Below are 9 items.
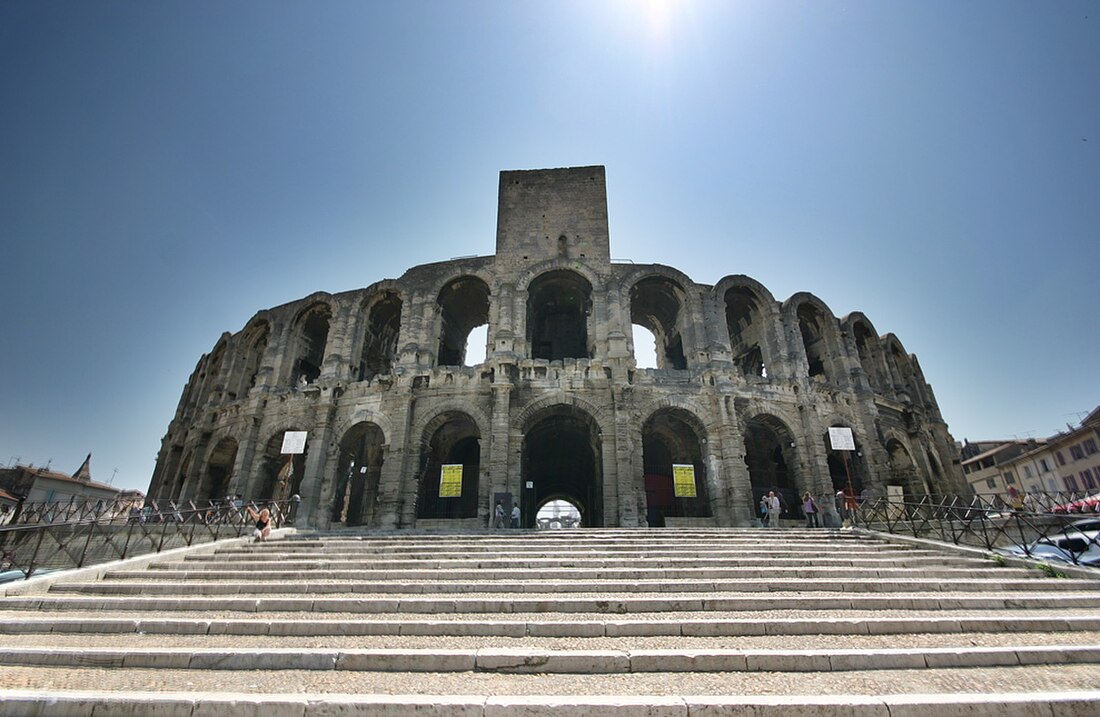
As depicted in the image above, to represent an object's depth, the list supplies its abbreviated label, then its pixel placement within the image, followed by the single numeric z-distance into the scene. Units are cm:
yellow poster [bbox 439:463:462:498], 1648
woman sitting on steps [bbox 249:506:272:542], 1123
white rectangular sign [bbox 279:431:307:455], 1680
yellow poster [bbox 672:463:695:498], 1642
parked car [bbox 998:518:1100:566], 861
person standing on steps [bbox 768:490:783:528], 1497
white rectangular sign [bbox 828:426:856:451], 1619
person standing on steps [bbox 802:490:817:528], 1512
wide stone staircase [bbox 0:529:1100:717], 380
